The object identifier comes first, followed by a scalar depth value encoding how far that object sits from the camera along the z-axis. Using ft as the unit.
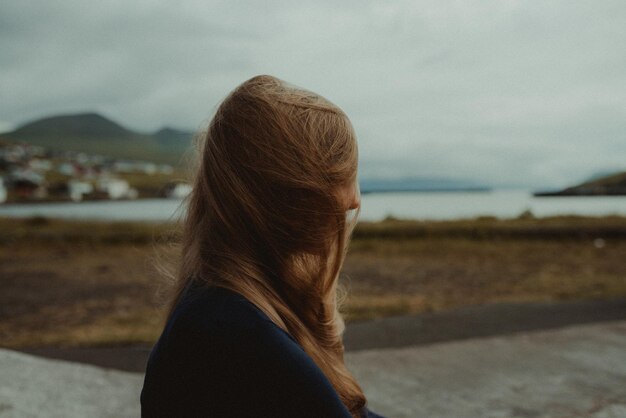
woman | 3.43
